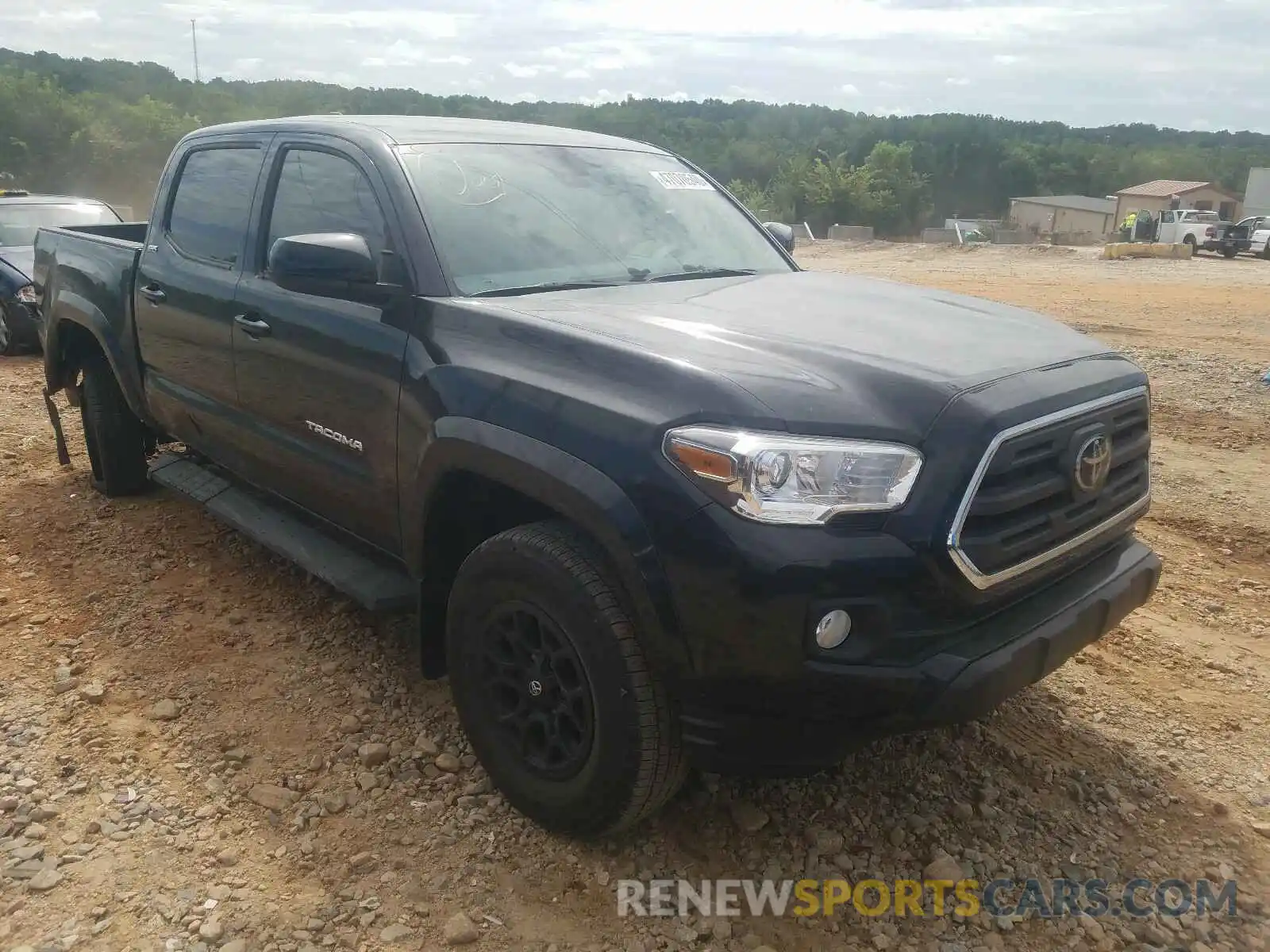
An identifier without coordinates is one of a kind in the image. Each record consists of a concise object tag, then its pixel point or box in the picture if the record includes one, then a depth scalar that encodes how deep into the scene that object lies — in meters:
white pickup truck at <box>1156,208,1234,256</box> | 34.56
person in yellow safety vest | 44.12
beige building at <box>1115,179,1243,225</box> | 68.94
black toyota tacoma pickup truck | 2.24
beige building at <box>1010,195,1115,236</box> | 70.06
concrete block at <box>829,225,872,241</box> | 53.28
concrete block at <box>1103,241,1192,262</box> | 31.17
